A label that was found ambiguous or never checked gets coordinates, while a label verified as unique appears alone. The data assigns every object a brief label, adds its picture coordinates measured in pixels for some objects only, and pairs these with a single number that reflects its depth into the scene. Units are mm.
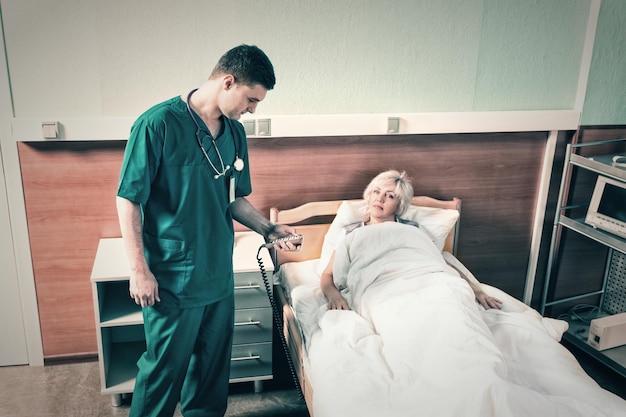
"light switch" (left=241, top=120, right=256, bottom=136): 2523
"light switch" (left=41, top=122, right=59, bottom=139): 2375
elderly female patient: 2494
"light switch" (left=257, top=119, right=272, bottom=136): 2539
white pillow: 2619
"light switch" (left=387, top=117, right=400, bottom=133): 2658
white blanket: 1679
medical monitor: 2705
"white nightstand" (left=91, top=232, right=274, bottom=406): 2342
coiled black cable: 2322
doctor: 1812
